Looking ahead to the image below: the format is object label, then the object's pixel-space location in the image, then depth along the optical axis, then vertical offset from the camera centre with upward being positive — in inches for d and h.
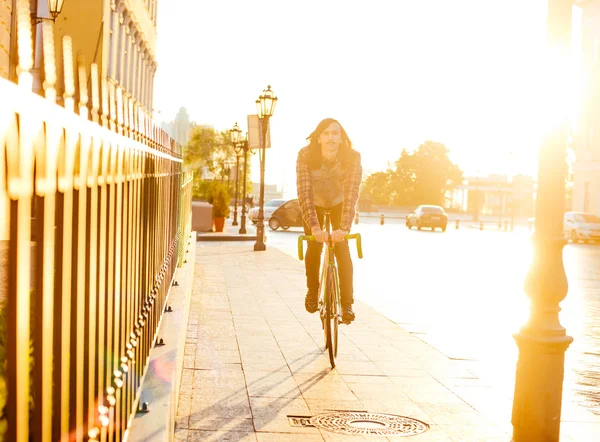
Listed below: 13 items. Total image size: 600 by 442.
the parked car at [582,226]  1883.6 -81.3
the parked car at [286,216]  1887.3 -77.3
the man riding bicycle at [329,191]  300.7 -3.9
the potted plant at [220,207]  1471.5 -49.2
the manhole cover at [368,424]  215.6 -56.4
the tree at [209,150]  3449.8 +90.7
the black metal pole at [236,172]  1674.5 +5.2
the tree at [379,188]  4884.4 -44.1
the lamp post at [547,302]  205.9 -25.6
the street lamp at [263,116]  1013.8 +64.3
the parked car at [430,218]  2346.2 -90.0
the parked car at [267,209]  2122.4 -75.0
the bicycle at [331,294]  294.2 -35.8
